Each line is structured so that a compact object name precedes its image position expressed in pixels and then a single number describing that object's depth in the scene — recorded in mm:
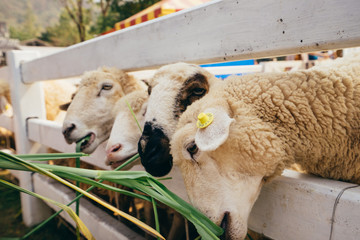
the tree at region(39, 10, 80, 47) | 34094
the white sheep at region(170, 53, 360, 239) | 873
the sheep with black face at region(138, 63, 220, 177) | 1070
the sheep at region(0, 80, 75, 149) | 3465
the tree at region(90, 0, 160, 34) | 19031
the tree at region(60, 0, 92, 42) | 17625
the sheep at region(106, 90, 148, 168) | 1305
